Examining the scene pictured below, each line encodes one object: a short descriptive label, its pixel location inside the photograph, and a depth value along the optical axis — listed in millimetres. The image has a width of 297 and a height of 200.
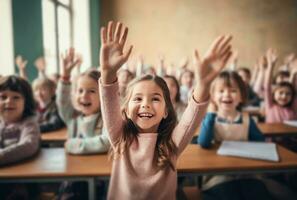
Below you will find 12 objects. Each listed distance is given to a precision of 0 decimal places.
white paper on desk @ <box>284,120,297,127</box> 2659
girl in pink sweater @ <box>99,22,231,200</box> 1210
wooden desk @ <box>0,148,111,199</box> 1394
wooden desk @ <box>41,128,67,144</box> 2186
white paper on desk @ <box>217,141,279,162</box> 1600
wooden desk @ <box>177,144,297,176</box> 1476
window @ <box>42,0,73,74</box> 4918
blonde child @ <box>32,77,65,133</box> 2564
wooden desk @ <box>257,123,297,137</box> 2377
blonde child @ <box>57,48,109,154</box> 1952
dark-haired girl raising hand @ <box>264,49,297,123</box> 3090
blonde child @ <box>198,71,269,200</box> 1669
